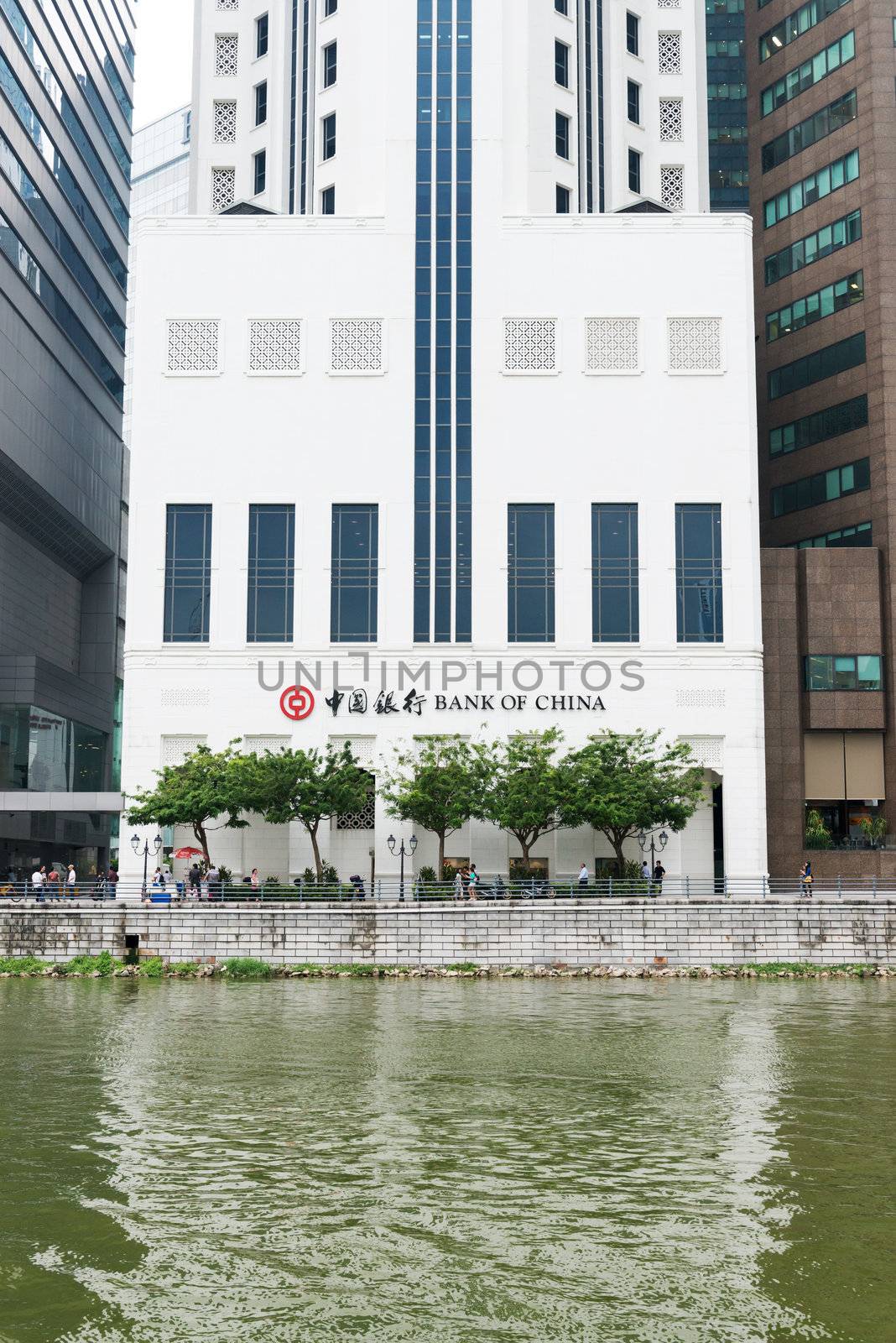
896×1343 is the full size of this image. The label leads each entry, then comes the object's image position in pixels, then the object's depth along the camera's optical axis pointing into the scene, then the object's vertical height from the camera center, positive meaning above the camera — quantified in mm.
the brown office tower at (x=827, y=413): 62438 +20852
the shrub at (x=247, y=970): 44406 -4090
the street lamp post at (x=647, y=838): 55031 +81
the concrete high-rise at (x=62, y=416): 76688 +26122
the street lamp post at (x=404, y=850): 55781 -380
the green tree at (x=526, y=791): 52250 +1832
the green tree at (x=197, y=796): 52500 +1623
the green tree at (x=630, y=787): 52250 +1986
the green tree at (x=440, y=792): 52969 +1822
